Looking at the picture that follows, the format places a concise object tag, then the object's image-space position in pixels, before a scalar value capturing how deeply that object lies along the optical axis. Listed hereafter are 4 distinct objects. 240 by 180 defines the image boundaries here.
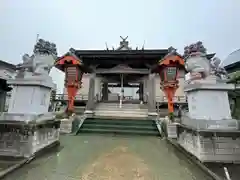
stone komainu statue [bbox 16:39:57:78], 4.53
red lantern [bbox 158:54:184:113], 9.05
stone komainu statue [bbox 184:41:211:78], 4.43
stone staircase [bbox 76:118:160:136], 7.83
